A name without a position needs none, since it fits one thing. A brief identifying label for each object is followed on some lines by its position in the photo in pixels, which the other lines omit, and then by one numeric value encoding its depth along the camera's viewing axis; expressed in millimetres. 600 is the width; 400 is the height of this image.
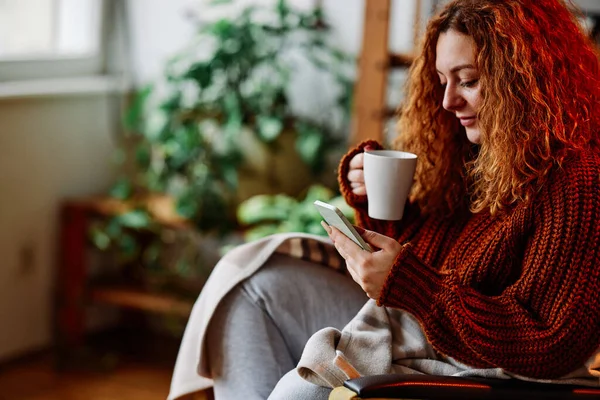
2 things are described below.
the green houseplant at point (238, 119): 2520
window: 2670
